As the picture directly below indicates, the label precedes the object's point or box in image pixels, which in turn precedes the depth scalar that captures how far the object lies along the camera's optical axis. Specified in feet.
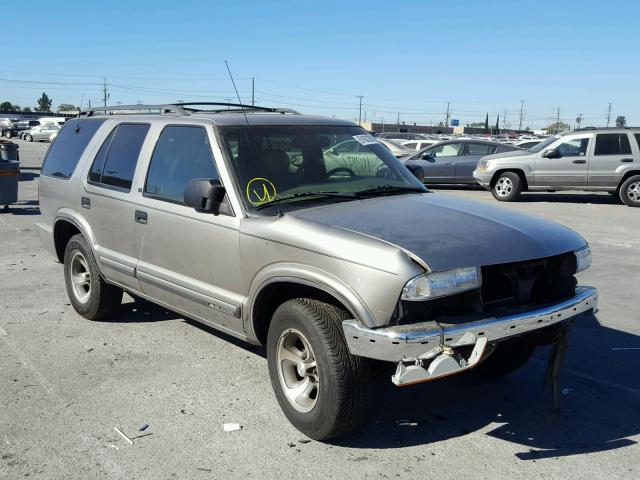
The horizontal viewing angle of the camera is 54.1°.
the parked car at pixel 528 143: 73.96
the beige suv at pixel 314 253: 10.45
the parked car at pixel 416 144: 79.71
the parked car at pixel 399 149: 68.63
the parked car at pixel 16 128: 183.42
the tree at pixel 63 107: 457.68
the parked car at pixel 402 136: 138.00
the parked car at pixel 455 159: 61.52
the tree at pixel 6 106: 471.46
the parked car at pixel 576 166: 48.78
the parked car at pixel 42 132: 158.30
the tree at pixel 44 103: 520.42
